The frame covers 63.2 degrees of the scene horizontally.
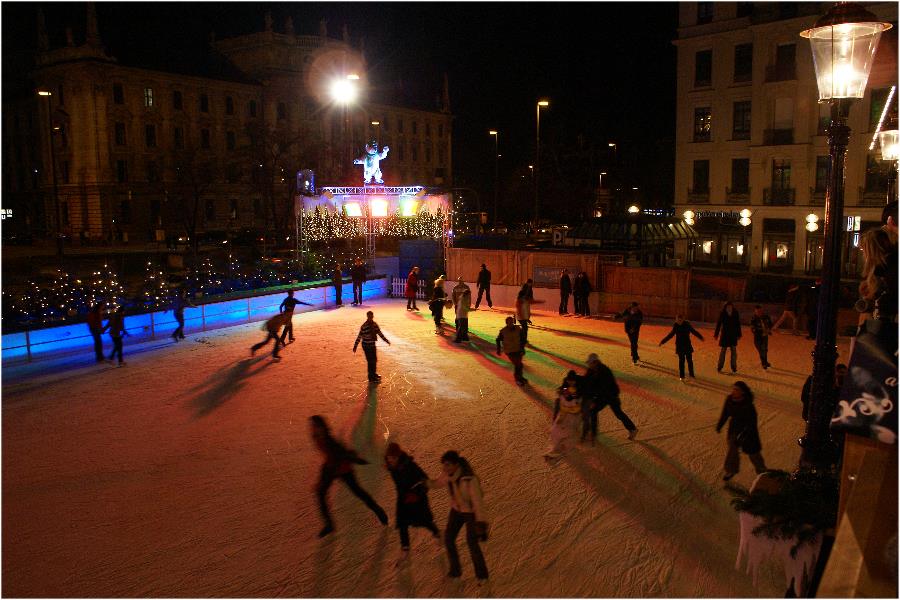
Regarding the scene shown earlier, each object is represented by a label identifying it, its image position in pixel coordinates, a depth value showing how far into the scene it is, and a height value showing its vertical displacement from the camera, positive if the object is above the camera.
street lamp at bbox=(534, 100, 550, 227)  31.84 +2.67
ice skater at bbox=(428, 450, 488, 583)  6.43 -2.42
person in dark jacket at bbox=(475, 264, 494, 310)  23.38 -1.65
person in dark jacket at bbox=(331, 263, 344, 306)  23.98 -1.70
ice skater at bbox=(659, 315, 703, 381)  13.18 -2.08
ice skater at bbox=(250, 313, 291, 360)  16.06 -2.10
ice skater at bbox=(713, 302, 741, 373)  13.98 -1.93
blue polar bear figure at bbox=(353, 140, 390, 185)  27.59 +2.60
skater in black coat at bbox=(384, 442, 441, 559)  6.73 -2.41
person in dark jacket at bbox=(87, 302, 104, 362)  15.38 -1.89
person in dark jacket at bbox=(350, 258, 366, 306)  24.56 -1.57
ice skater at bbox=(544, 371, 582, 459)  9.42 -2.44
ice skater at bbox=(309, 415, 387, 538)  7.57 -2.44
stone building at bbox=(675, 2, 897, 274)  34.16 +4.22
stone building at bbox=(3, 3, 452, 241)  51.19 +7.40
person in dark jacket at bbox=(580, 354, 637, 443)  9.98 -2.24
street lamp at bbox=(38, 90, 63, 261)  30.01 -0.41
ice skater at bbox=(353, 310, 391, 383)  13.41 -1.92
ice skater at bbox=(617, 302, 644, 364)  14.70 -1.90
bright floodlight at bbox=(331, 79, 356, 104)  24.51 +4.87
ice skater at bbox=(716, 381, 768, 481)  8.52 -2.33
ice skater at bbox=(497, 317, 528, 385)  13.09 -2.04
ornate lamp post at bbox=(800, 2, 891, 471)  6.67 +0.87
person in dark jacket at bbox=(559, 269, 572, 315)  21.86 -1.84
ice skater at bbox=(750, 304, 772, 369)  14.29 -2.03
